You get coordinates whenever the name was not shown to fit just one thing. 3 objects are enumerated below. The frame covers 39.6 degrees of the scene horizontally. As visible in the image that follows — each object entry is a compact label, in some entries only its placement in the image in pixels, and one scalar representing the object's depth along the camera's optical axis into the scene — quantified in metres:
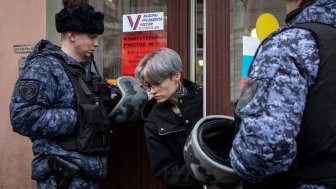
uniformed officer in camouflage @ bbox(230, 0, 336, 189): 1.46
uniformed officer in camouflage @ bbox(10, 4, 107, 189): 2.57
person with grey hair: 2.36
